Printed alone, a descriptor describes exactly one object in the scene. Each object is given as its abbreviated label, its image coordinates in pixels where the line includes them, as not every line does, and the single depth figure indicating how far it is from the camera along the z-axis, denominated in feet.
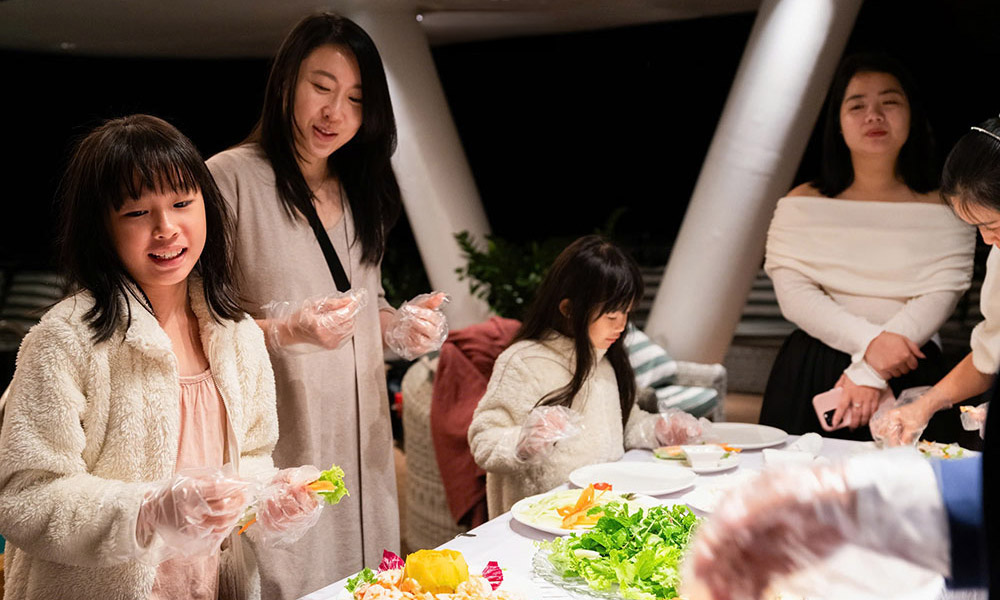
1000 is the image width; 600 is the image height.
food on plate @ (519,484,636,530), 6.03
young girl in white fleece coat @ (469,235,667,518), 7.89
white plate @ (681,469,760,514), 6.47
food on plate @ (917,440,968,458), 7.42
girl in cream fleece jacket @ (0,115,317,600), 4.59
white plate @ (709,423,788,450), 8.69
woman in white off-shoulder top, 9.43
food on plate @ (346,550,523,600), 4.68
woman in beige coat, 6.94
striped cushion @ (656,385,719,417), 12.01
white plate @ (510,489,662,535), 6.02
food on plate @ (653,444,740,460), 7.99
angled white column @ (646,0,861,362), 13.37
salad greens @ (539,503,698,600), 4.95
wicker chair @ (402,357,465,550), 12.37
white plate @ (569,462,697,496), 7.03
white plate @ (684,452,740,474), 7.66
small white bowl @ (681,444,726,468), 7.68
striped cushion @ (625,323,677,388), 12.45
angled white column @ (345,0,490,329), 17.13
